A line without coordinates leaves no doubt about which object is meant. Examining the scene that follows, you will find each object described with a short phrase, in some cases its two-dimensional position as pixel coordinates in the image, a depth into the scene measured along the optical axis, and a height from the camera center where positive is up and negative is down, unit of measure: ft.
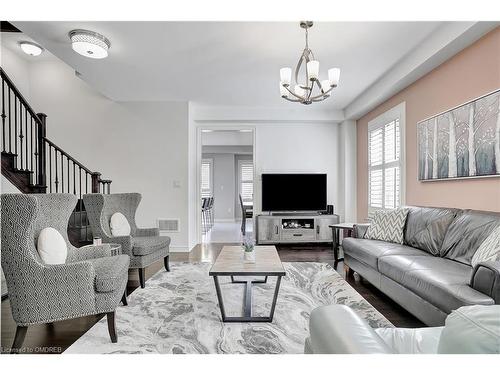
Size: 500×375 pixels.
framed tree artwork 8.29 +1.64
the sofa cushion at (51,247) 7.06 -1.33
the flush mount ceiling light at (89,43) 9.51 +4.86
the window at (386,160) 13.83 +1.64
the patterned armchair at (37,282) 6.15 -1.96
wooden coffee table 7.80 -2.08
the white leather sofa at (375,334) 2.33 -1.30
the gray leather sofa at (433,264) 5.78 -1.87
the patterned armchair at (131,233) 10.53 -1.61
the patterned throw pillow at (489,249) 6.24 -1.25
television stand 18.38 -2.36
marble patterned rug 6.64 -3.41
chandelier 8.87 +3.59
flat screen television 19.22 -0.14
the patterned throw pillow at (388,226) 10.99 -1.30
